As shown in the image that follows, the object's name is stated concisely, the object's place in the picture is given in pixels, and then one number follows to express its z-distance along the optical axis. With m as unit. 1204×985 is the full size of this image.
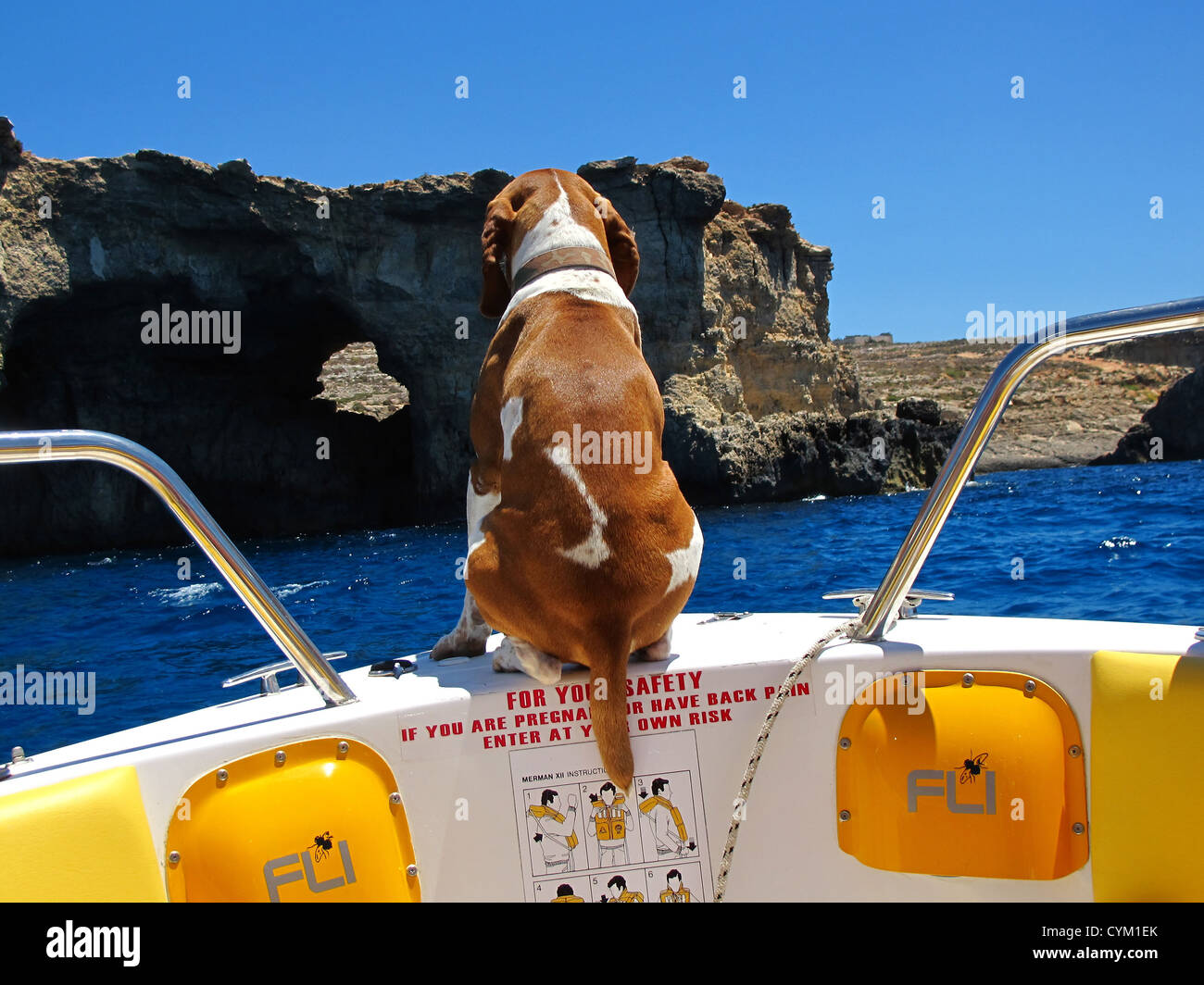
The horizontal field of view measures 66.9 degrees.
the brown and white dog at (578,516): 2.27
